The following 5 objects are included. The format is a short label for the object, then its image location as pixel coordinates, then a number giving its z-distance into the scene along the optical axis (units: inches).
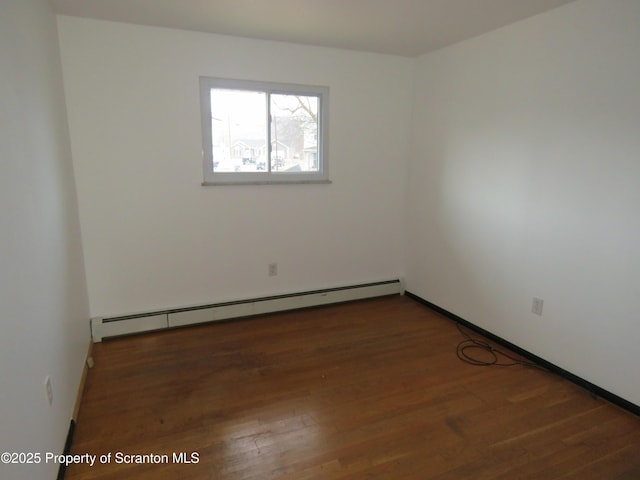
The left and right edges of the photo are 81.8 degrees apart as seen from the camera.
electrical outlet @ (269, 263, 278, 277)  137.6
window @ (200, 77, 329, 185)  122.0
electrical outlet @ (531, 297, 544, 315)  103.7
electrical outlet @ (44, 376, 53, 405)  62.5
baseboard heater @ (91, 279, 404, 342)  117.6
